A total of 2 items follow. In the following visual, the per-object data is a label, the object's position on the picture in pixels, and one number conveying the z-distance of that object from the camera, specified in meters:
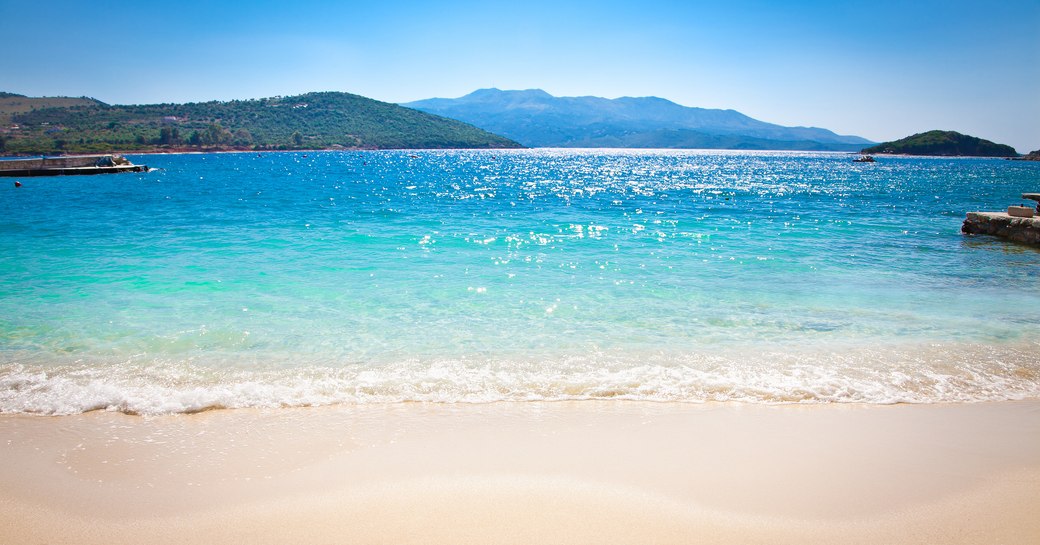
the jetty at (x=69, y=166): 64.81
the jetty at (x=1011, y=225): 20.72
